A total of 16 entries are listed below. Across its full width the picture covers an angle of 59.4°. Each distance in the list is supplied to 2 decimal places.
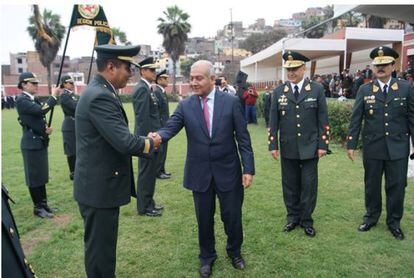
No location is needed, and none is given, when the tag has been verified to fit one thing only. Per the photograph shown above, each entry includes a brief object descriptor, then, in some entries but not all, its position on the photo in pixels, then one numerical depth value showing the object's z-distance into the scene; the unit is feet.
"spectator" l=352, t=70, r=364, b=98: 48.11
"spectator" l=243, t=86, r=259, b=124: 48.78
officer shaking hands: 8.77
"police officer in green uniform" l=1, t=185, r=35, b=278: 5.14
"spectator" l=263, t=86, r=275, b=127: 46.68
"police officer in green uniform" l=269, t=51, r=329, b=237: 14.24
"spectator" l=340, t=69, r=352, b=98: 56.48
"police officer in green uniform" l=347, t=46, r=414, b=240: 13.87
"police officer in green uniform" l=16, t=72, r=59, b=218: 16.37
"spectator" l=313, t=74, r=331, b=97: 62.60
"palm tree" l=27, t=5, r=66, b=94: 151.33
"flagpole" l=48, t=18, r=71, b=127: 14.33
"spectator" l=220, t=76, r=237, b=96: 37.77
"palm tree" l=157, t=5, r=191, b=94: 157.99
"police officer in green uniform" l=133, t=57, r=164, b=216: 17.03
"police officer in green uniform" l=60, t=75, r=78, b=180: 22.15
